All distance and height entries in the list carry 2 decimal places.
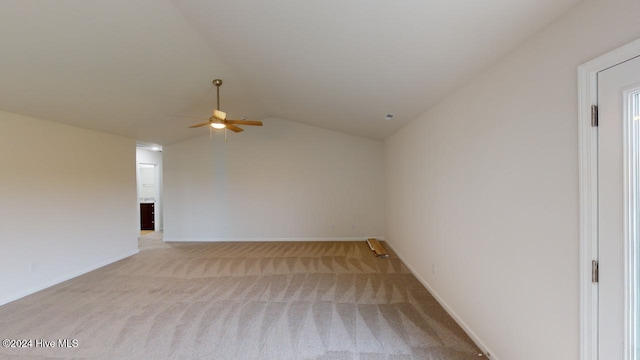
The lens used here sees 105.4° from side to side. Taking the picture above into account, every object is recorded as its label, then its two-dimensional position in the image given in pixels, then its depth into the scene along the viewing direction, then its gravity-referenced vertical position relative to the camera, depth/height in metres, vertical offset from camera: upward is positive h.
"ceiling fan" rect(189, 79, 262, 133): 3.26 +0.84
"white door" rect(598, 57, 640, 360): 1.13 -0.15
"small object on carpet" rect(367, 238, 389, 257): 4.87 -1.48
